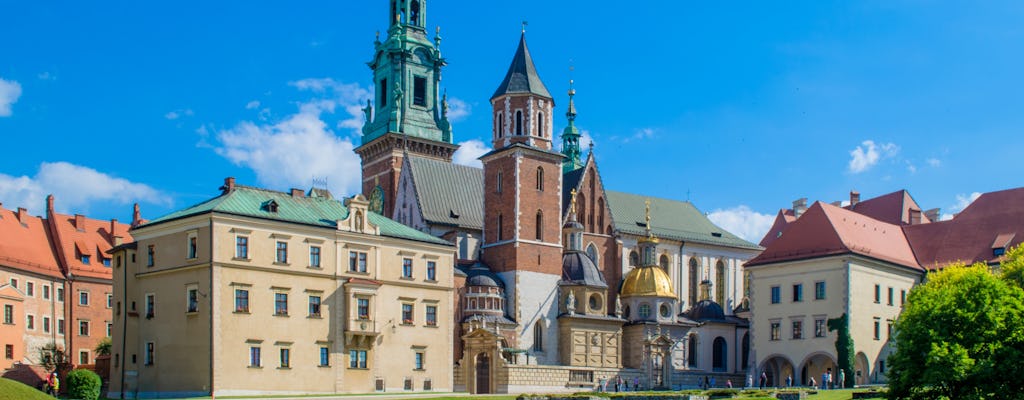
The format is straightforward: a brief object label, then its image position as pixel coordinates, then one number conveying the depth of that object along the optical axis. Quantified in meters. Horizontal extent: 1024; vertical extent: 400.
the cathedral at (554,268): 77.81
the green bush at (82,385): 50.88
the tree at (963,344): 45.75
